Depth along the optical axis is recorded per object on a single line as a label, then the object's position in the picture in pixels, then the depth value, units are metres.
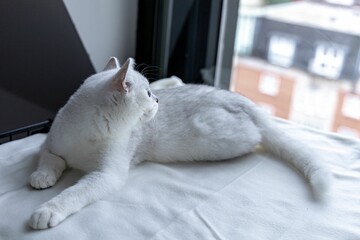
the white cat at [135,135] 0.93
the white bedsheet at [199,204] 0.83
